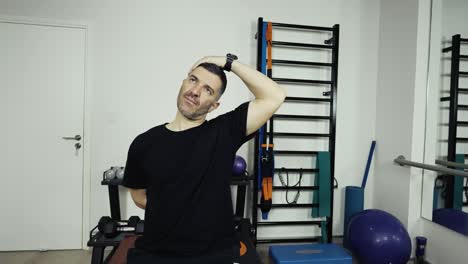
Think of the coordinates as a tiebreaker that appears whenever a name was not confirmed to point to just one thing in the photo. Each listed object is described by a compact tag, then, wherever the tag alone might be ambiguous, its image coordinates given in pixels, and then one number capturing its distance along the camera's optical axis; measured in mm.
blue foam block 1932
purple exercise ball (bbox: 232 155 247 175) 2385
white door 2482
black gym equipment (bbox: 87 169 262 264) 1681
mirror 2279
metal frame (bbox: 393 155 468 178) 1969
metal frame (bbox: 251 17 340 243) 2652
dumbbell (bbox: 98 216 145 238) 1727
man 944
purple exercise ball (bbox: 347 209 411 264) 2039
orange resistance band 2508
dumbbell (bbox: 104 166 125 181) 2301
